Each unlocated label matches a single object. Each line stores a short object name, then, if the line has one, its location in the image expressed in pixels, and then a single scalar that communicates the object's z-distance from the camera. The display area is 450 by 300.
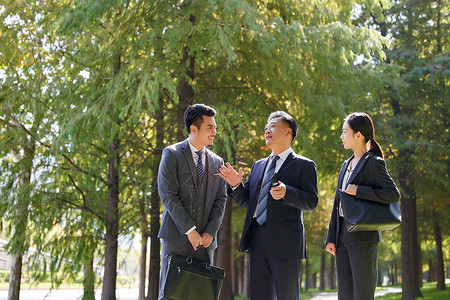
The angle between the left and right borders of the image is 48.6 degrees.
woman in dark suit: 3.88
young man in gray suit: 3.92
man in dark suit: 3.87
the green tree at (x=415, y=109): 14.94
